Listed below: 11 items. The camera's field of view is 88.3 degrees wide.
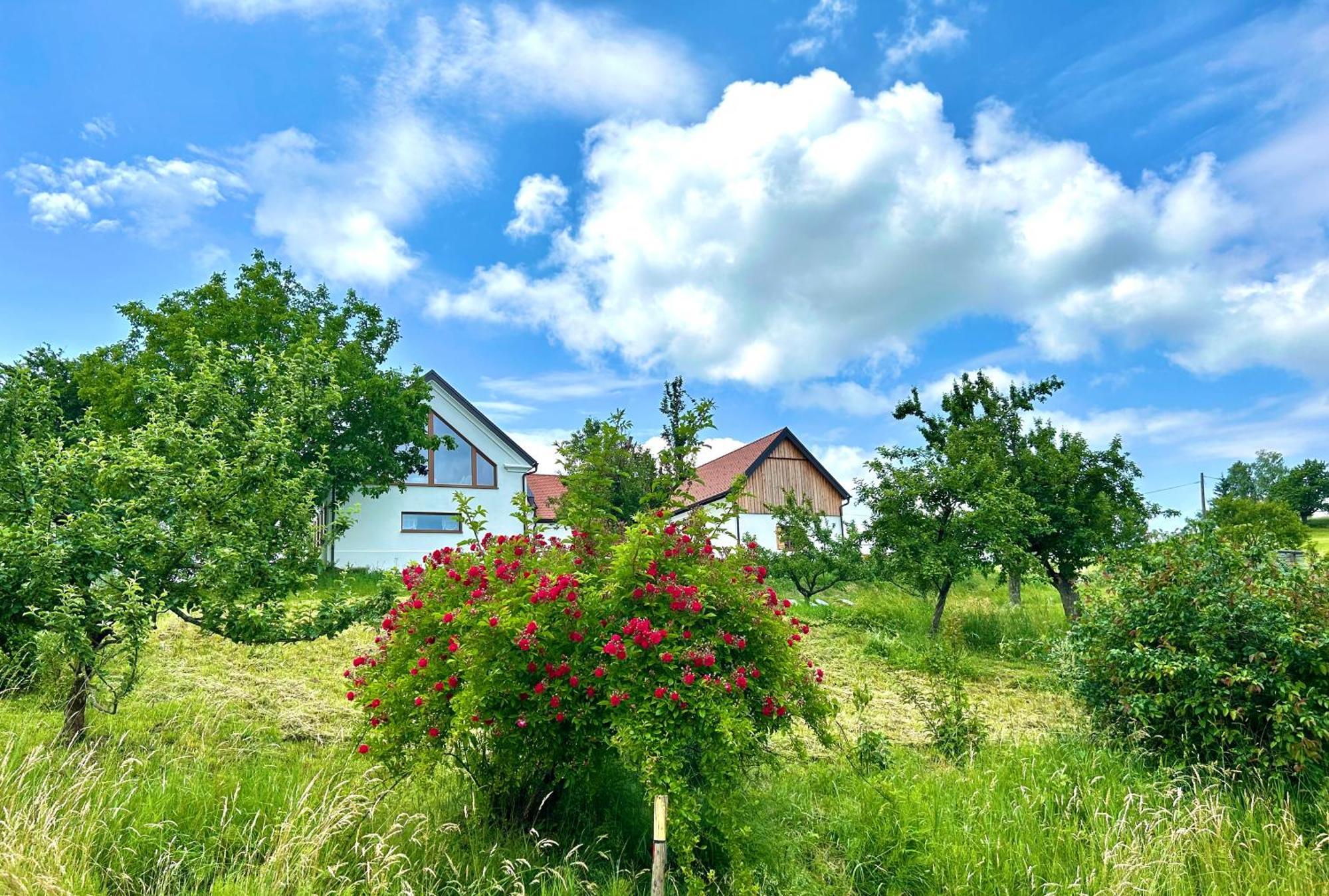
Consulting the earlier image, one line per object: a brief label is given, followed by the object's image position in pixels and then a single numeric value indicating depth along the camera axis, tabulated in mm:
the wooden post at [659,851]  3248
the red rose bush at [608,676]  3465
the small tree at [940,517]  12945
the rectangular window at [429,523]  24203
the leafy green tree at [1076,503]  15540
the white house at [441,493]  23469
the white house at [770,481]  32375
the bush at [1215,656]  4719
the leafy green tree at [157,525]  4555
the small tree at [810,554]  16203
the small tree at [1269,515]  19672
